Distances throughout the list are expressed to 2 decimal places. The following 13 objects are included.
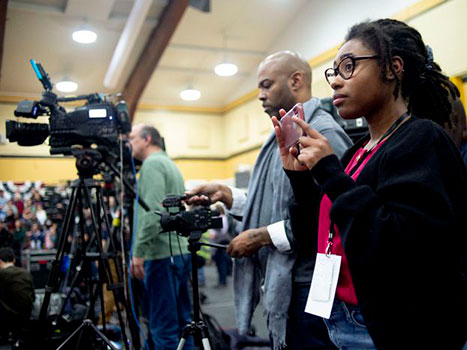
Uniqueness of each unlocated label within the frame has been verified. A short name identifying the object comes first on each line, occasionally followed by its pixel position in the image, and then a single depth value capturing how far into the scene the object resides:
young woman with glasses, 0.82
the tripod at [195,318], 1.59
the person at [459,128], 1.55
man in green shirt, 2.46
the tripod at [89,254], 1.96
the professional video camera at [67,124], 2.05
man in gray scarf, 1.38
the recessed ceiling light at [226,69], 7.77
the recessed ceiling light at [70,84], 4.51
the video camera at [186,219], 1.62
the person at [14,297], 2.97
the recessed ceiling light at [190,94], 8.79
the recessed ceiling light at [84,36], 5.91
